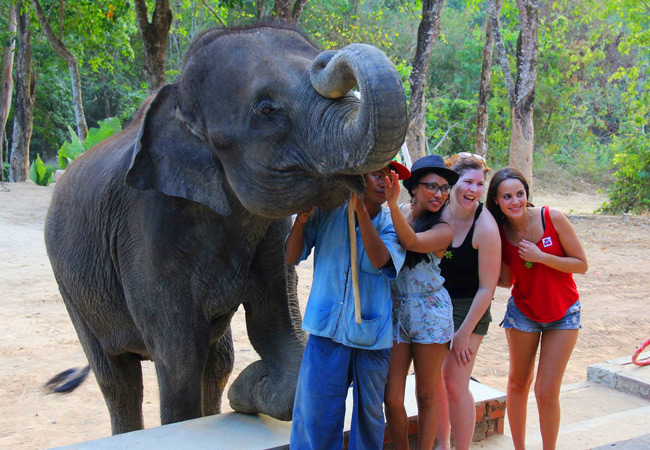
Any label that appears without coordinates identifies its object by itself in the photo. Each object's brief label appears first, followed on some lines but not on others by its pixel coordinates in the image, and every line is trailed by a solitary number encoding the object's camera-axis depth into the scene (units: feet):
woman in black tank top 10.45
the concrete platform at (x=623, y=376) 16.42
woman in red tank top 10.89
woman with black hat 9.66
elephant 7.46
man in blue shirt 8.94
